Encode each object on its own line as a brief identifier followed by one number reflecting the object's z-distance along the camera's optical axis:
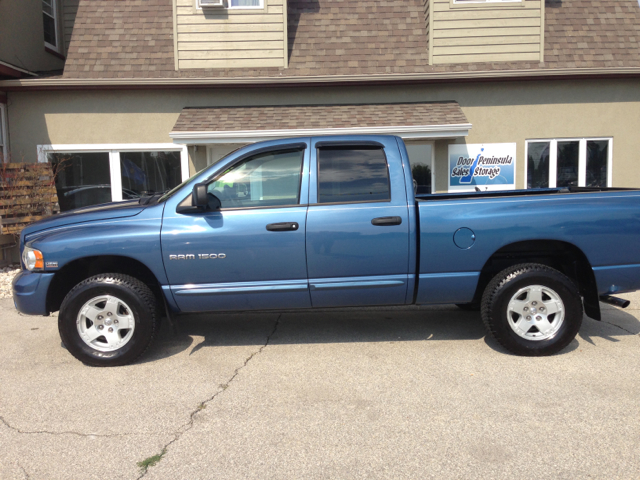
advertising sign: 10.04
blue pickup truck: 4.45
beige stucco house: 9.80
